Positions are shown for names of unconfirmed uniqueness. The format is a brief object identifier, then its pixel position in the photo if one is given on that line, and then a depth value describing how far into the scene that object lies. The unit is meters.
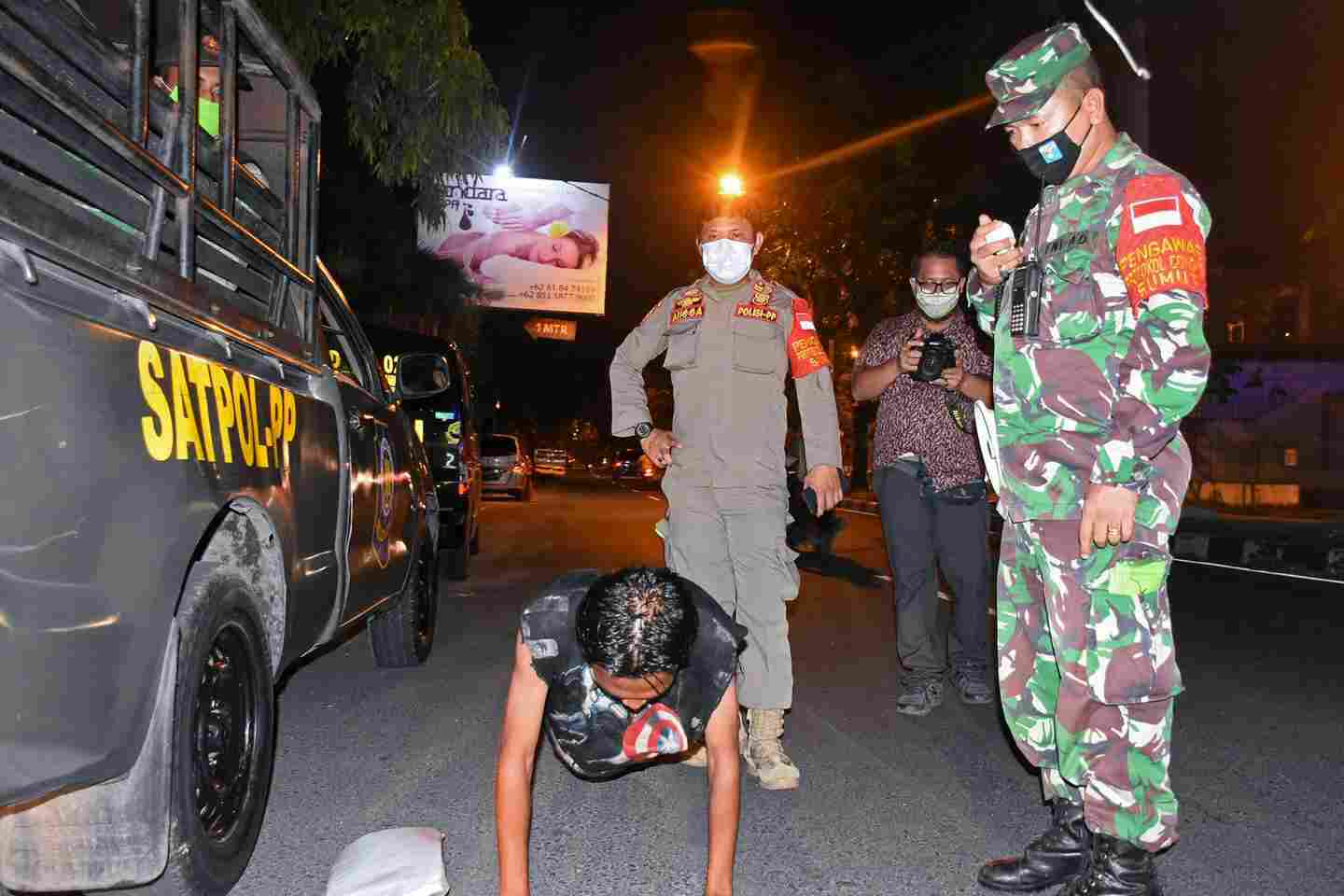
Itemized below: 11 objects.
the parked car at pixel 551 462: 53.56
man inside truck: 4.40
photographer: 5.24
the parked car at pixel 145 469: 2.04
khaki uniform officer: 4.33
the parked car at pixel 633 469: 47.25
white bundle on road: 2.82
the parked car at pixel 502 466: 23.66
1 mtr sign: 46.62
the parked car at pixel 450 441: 9.92
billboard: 33.31
